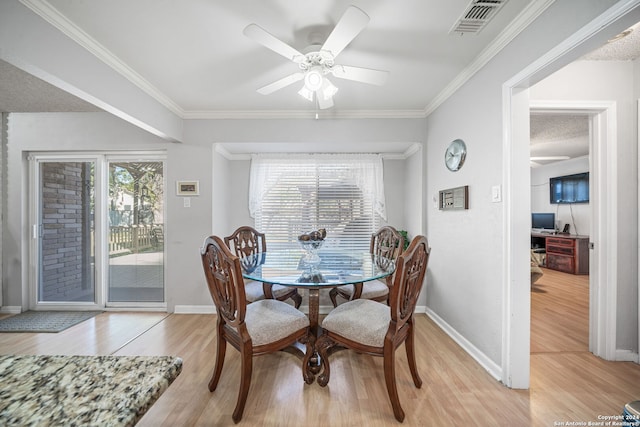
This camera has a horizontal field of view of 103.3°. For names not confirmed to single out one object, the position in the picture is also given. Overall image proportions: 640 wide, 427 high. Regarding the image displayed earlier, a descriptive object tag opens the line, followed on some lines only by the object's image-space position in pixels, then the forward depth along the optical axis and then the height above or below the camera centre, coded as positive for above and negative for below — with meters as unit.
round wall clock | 2.24 +0.53
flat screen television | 5.11 +0.48
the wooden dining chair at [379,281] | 2.30 -0.66
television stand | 4.76 -0.83
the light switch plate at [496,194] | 1.81 +0.13
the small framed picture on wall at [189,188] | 2.99 +0.30
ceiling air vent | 1.48 +1.21
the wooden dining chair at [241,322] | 1.48 -0.70
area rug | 2.60 -1.17
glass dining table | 1.69 -0.45
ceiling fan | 1.36 +1.00
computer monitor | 5.84 -0.24
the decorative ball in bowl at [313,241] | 2.17 -0.24
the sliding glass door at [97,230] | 3.12 -0.21
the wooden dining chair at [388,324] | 1.48 -0.72
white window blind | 3.44 +0.19
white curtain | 3.42 +0.58
